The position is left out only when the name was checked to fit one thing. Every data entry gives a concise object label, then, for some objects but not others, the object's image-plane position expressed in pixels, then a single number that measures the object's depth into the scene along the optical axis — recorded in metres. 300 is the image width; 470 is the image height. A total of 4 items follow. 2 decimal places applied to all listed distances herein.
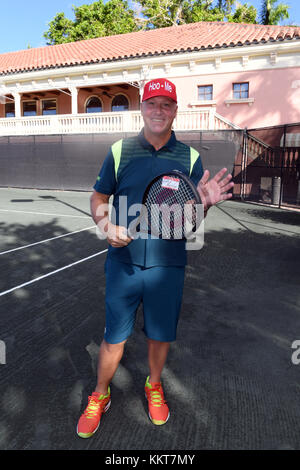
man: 2.16
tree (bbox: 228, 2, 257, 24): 31.81
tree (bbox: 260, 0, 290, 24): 29.31
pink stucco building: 16.75
